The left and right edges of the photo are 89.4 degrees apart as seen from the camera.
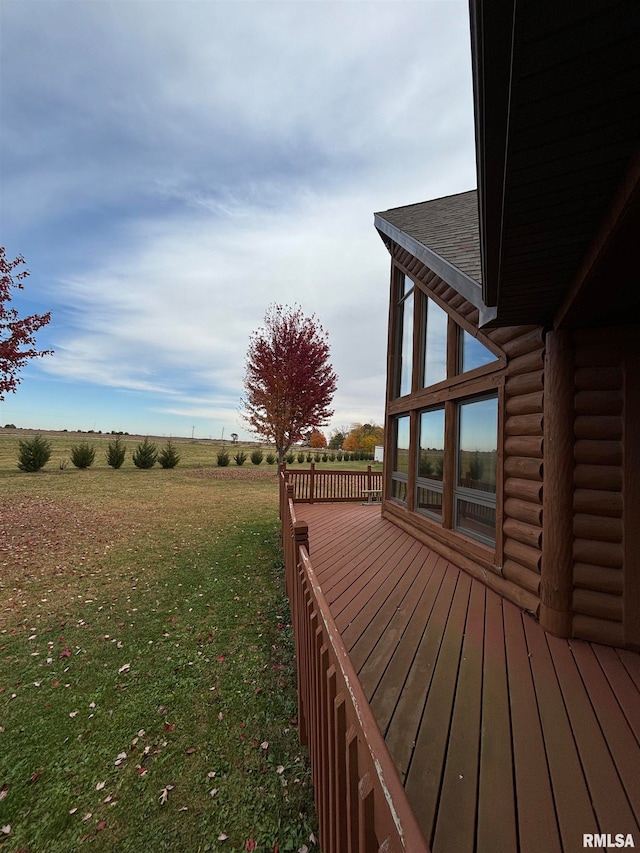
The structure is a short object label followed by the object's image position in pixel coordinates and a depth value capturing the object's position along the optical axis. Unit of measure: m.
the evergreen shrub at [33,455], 15.10
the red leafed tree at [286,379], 16.30
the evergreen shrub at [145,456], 18.52
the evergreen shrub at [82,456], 16.89
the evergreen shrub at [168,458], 19.12
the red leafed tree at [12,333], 8.66
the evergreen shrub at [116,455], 17.42
